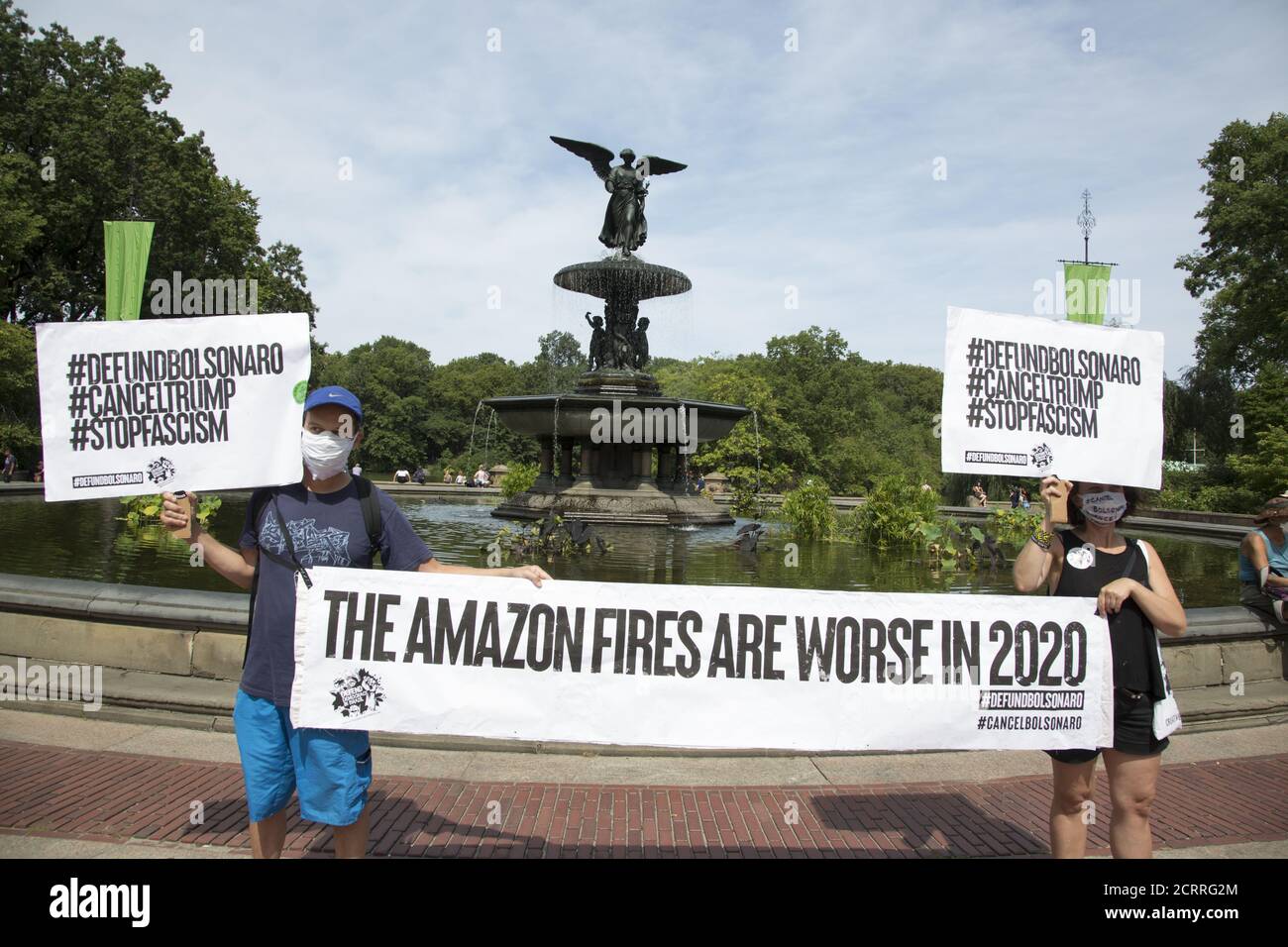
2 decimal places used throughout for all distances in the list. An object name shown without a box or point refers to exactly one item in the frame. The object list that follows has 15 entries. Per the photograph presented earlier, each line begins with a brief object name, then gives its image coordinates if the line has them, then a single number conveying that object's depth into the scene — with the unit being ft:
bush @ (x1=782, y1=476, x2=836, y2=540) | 53.47
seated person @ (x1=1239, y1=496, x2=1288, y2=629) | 20.67
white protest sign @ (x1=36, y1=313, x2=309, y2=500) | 12.00
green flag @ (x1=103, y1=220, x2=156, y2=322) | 24.29
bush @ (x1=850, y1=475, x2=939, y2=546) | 48.23
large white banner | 12.23
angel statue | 69.26
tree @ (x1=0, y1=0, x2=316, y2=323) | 105.19
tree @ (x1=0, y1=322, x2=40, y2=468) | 90.17
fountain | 59.16
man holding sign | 10.56
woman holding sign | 10.94
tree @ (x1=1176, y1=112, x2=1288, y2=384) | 112.68
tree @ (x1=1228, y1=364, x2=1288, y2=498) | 88.80
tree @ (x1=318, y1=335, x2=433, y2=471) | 272.10
